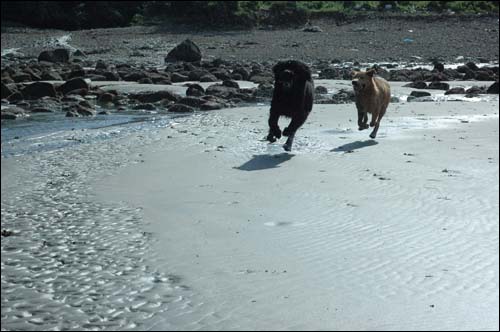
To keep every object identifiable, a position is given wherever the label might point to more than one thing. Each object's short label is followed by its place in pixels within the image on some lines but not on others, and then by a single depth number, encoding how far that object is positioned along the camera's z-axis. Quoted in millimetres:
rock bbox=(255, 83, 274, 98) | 19000
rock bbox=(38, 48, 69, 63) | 30111
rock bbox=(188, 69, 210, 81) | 23641
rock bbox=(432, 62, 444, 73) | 26059
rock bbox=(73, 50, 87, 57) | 33656
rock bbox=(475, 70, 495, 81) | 23828
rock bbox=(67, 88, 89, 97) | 19094
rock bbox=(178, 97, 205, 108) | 16656
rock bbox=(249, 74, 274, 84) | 22219
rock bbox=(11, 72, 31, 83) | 21641
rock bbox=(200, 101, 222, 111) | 16016
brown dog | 12055
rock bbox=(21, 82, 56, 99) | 18500
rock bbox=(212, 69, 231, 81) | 23636
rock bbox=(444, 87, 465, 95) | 18875
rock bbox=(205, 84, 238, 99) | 18625
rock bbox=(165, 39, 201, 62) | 30975
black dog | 11188
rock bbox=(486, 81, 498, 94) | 18656
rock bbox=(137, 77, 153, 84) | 21766
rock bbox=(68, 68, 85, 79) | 22938
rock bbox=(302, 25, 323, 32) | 41394
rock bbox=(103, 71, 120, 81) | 22953
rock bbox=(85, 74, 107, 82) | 22797
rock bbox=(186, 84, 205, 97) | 18578
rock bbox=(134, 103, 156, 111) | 16781
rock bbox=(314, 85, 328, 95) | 19297
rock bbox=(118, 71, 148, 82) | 22562
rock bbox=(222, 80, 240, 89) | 20275
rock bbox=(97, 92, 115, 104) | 18375
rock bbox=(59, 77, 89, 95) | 19562
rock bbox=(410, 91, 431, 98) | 18312
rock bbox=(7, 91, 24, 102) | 18141
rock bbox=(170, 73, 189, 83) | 22955
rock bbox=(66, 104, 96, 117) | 15442
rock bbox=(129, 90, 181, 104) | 18016
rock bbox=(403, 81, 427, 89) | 20750
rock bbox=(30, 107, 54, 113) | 16062
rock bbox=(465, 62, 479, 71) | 26100
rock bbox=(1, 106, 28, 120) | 14961
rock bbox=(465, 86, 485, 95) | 18491
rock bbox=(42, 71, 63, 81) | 22547
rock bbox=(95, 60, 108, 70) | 26283
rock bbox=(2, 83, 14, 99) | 18219
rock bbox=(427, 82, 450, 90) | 20469
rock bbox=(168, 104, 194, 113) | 16062
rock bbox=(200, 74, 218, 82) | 23005
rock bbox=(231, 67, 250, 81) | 23655
